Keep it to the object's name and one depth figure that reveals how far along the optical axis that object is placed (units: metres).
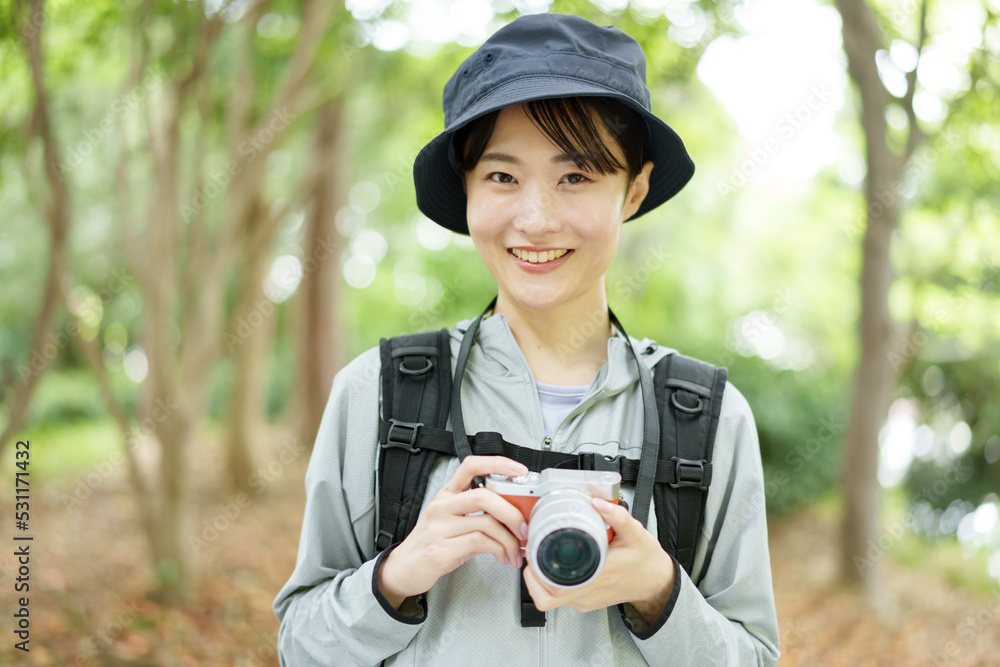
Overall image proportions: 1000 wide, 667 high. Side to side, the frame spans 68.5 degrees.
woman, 1.36
